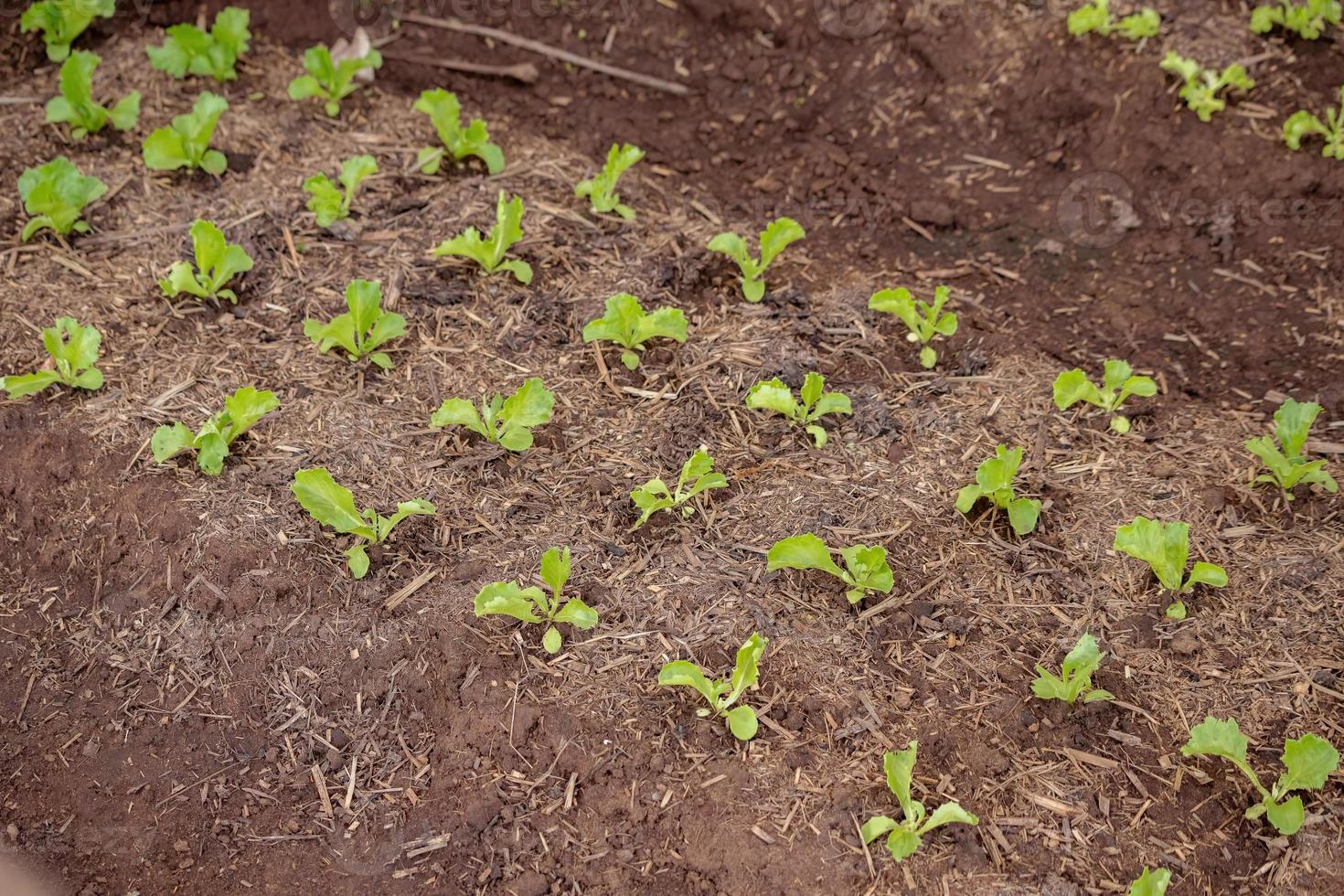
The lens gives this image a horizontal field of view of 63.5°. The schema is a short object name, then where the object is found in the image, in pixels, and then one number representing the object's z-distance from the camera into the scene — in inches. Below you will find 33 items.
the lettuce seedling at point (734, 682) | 95.3
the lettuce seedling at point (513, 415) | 114.3
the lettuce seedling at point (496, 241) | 131.5
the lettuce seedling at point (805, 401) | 118.6
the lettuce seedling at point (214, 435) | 111.7
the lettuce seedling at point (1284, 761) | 91.8
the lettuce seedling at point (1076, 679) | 96.3
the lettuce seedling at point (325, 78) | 152.8
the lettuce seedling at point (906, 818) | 89.2
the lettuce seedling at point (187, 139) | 141.2
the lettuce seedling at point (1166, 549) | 106.0
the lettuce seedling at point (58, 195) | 132.1
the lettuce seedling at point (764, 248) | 134.1
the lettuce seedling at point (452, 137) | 144.3
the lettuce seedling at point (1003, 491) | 111.7
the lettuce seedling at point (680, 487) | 110.1
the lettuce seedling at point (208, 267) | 126.6
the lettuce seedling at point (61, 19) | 157.4
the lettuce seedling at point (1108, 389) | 124.4
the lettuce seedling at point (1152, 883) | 85.3
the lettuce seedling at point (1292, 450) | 116.0
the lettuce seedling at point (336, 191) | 137.3
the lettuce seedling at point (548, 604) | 98.4
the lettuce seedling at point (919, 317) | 130.0
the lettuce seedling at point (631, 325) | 124.0
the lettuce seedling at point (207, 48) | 156.3
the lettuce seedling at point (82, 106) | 144.8
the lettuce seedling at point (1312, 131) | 156.6
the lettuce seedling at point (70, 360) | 117.8
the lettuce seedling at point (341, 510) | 104.7
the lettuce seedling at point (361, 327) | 121.8
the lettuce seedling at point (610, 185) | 140.8
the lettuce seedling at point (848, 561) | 103.8
